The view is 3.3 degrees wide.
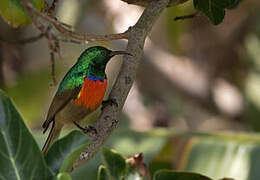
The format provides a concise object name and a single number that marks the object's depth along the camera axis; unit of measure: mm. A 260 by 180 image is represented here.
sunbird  3877
